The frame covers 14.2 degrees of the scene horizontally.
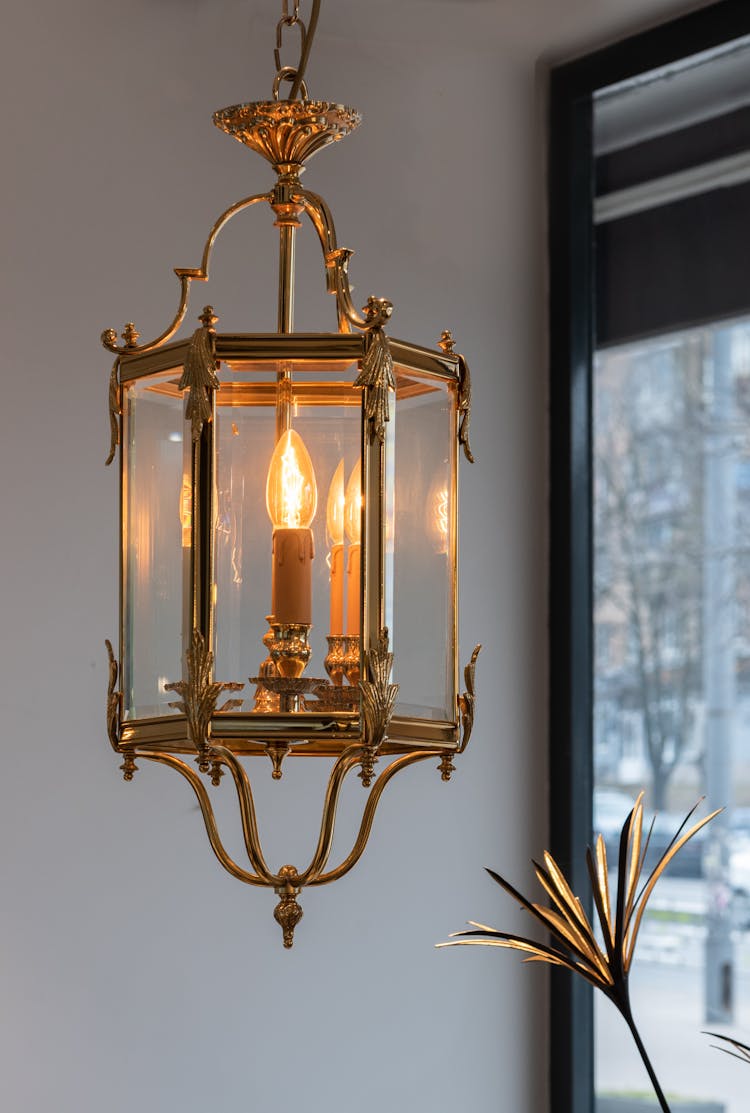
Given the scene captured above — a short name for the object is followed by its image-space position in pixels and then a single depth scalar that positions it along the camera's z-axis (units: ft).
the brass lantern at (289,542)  6.92
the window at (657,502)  9.48
